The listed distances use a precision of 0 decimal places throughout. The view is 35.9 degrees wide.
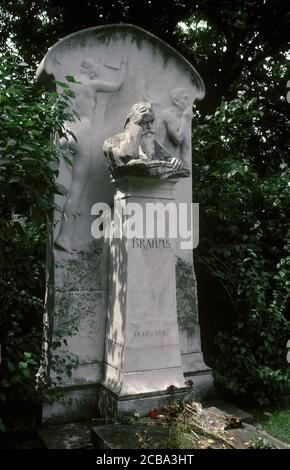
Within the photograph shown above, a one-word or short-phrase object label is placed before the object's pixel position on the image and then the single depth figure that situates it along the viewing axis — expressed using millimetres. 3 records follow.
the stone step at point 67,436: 3768
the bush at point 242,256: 5031
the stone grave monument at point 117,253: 4160
